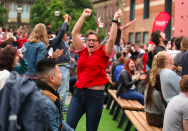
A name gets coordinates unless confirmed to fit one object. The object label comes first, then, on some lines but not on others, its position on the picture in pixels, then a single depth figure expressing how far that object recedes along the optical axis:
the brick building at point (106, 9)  51.31
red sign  8.66
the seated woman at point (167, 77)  4.79
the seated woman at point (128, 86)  7.52
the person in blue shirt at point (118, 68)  9.36
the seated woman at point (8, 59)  3.65
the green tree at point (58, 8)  36.59
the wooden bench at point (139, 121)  4.90
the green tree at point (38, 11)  46.81
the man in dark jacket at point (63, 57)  6.48
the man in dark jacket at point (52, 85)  2.76
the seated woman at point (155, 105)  5.07
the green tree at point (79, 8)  38.93
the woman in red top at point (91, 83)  3.98
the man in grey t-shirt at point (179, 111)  3.63
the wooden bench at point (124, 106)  6.57
